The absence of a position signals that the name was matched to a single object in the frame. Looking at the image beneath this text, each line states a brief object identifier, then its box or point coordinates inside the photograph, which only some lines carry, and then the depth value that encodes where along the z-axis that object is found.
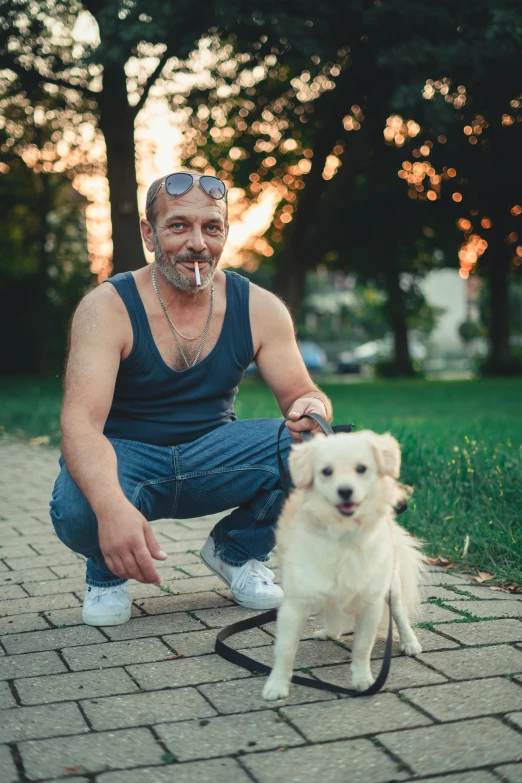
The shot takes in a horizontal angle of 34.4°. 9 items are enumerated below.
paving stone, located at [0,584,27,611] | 4.09
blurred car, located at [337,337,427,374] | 49.53
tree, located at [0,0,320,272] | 12.11
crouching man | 3.62
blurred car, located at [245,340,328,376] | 41.50
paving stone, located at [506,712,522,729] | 2.56
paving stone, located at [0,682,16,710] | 2.76
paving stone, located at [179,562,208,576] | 4.51
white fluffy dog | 2.61
